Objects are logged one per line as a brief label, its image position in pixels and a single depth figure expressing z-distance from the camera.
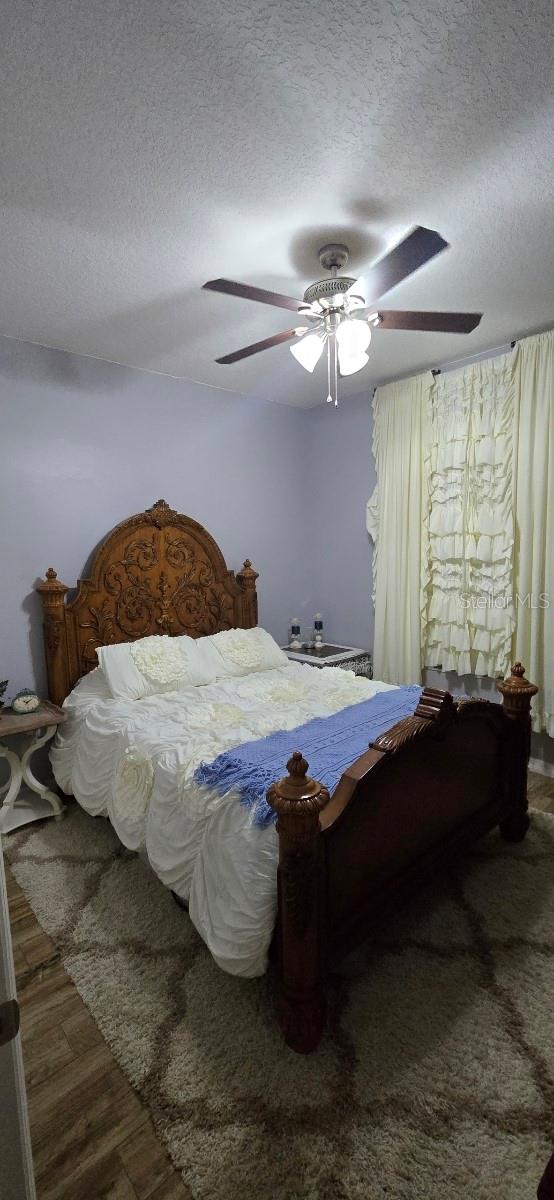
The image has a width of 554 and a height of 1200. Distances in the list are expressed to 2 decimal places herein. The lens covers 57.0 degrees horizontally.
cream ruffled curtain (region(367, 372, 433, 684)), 3.51
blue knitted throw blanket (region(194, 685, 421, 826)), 1.67
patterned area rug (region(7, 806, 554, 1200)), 1.17
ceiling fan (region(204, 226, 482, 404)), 1.71
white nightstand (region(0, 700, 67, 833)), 2.56
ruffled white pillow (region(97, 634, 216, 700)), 2.85
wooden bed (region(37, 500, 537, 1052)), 1.39
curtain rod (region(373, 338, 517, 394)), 3.10
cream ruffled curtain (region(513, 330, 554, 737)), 2.89
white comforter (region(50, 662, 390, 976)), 1.49
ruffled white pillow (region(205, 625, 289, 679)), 3.29
